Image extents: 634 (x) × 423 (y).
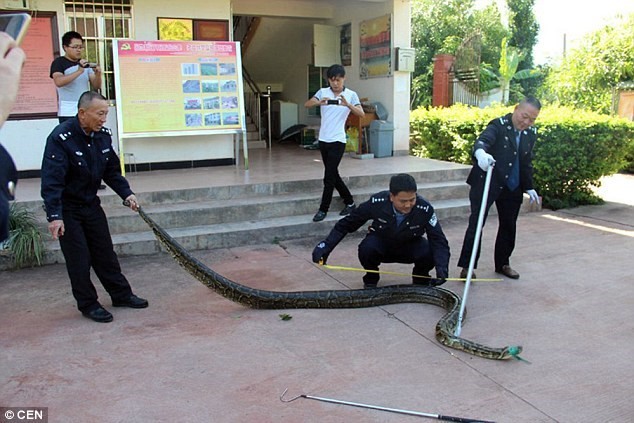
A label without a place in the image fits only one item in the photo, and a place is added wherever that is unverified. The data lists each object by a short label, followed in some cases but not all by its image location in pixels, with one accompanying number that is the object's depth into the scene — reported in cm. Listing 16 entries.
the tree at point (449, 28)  2932
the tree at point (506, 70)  2497
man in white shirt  715
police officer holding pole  535
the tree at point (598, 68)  1514
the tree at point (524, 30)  3006
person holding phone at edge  135
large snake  472
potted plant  582
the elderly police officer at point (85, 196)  424
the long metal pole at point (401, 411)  309
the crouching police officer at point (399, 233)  471
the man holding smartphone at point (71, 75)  653
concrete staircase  669
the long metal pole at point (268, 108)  1365
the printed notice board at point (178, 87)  847
